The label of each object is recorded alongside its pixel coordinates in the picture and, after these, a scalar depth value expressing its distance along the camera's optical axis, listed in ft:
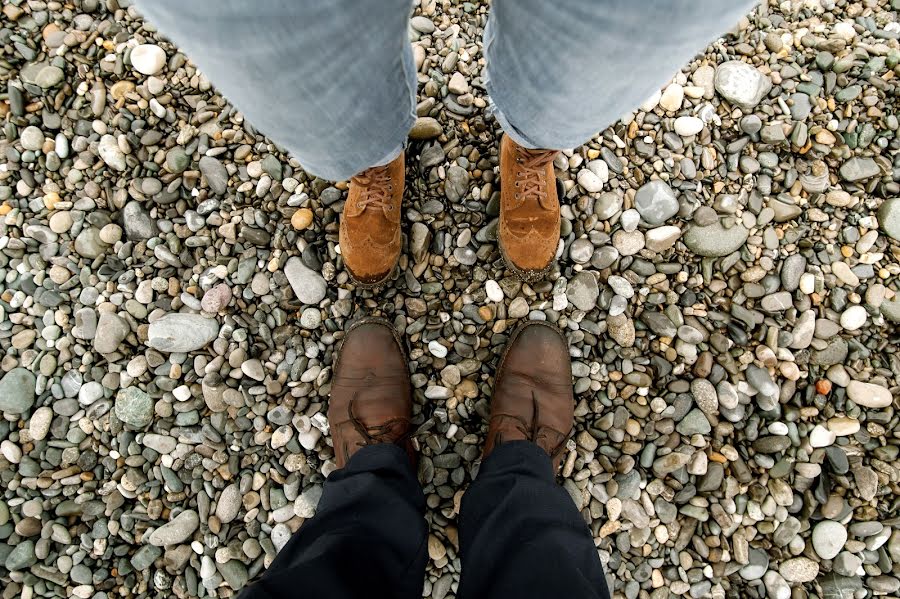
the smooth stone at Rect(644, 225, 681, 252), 5.75
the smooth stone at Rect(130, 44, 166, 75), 6.08
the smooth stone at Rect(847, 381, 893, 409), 5.50
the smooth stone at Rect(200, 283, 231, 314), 5.72
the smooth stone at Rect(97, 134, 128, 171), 5.95
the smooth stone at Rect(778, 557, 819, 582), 5.36
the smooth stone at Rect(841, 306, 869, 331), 5.67
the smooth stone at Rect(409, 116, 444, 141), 5.93
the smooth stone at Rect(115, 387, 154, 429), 5.59
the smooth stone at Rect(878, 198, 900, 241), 5.81
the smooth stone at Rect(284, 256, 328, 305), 5.77
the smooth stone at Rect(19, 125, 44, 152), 6.00
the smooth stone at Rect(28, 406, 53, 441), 5.59
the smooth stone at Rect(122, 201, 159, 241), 5.89
